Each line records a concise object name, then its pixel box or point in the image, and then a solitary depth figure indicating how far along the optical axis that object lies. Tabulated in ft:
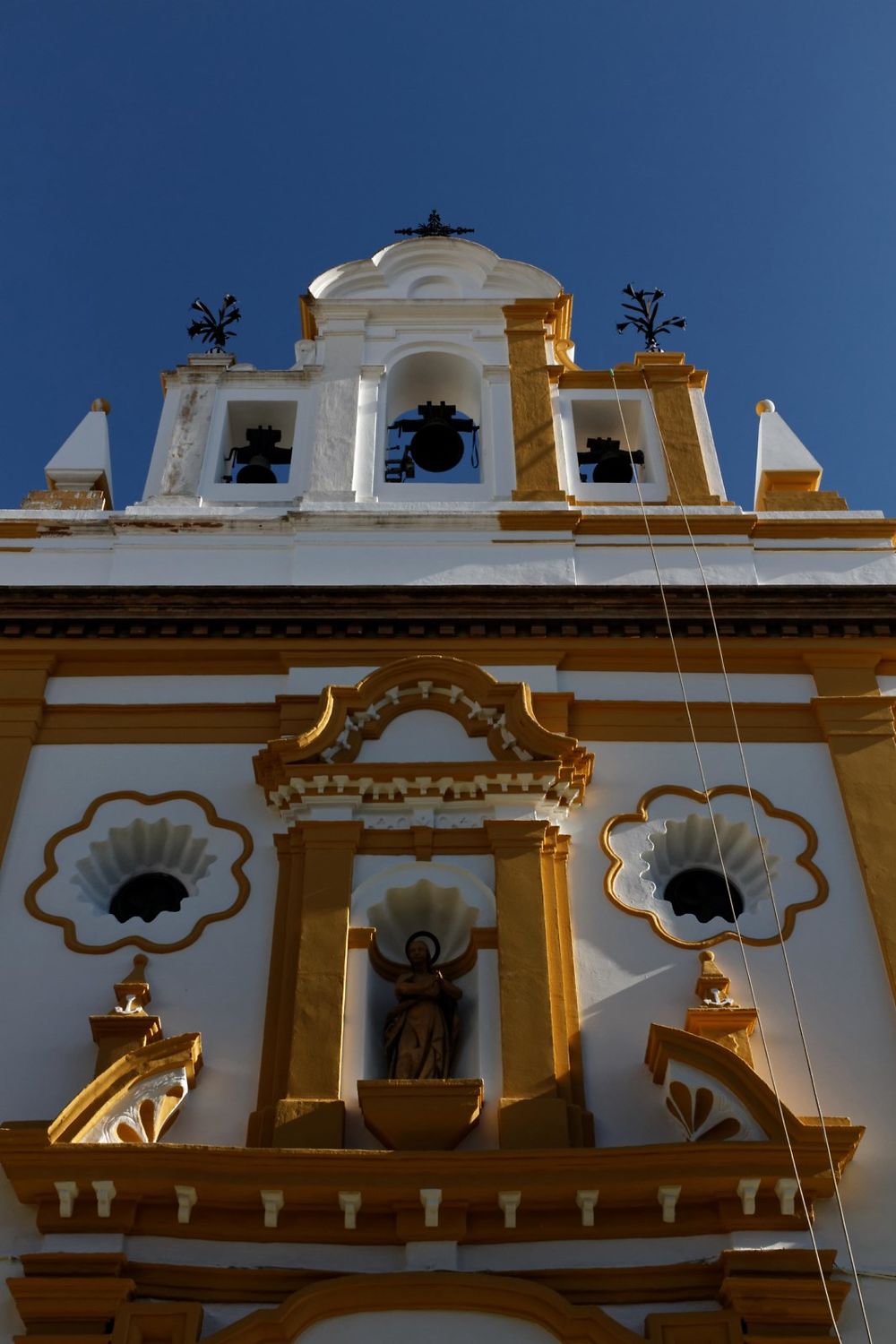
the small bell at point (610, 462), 43.34
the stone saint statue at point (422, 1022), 27.94
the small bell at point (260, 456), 42.73
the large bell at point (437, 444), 44.96
